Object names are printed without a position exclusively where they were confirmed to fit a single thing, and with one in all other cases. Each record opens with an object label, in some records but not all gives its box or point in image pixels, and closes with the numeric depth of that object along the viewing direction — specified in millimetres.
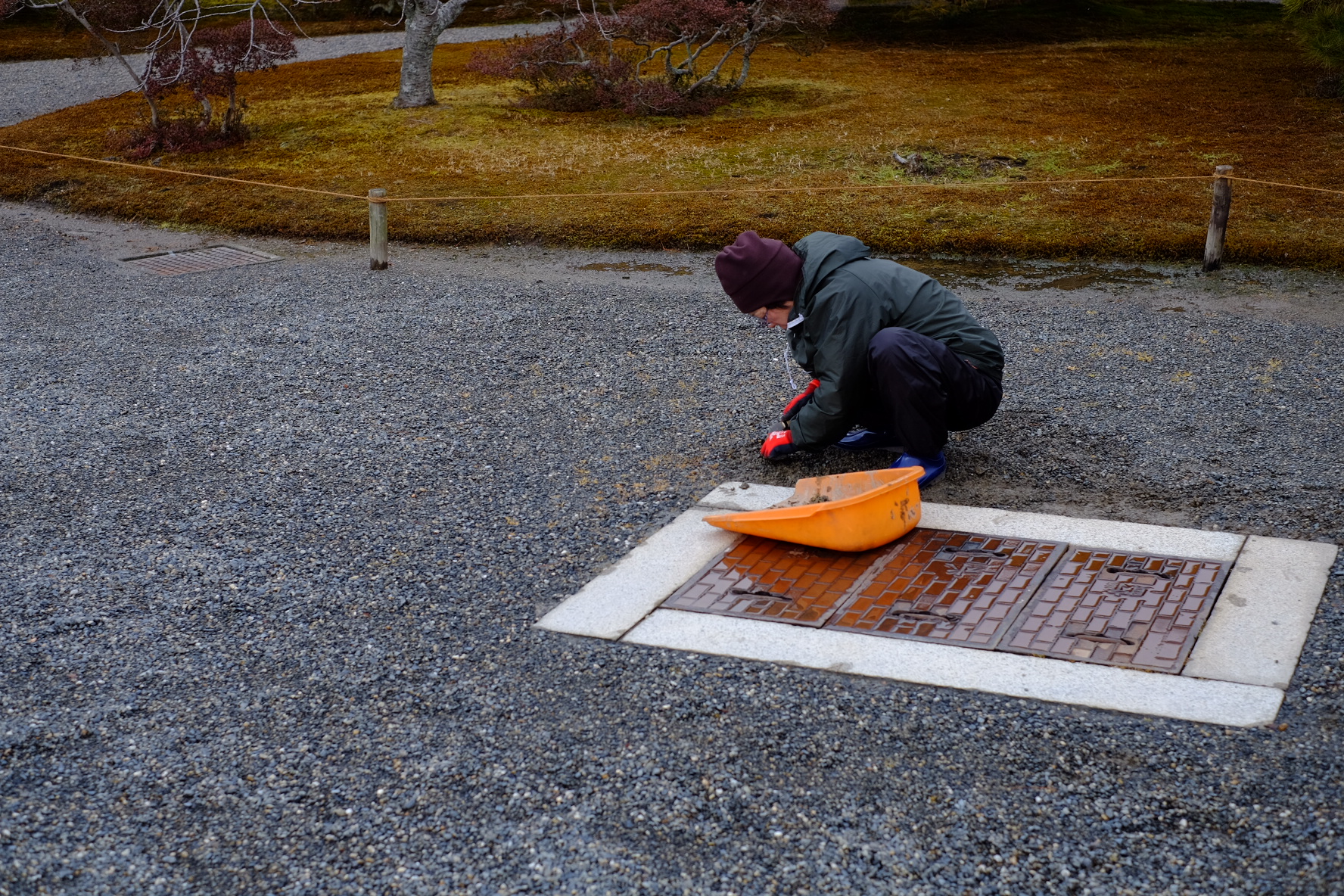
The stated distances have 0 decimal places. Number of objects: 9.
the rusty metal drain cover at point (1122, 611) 3639
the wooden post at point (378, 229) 8672
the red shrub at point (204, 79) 12773
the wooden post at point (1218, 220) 8023
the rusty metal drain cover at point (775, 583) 4020
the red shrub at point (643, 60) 13875
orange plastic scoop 4234
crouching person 4496
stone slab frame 3406
